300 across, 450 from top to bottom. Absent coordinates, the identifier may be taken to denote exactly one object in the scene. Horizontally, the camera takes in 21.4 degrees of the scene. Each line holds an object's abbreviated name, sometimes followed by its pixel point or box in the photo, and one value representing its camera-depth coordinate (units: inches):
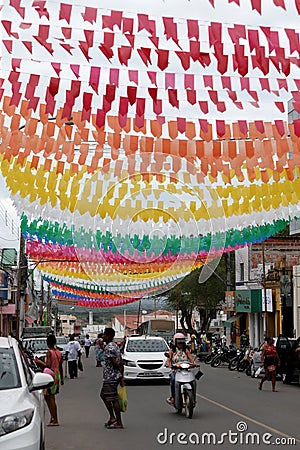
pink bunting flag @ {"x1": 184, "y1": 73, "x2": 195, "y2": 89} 486.9
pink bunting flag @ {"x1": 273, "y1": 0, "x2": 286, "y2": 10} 360.2
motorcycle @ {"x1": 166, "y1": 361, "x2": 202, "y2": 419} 593.3
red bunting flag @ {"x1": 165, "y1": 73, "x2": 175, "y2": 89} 482.3
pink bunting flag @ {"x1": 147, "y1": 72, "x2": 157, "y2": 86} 476.7
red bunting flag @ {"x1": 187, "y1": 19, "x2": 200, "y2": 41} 407.5
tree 2925.7
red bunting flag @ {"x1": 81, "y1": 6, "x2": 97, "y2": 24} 396.8
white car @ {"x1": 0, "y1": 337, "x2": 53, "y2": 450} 279.9
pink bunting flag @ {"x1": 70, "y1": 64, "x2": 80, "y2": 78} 479.5
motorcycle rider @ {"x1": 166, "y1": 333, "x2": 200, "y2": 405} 624.7
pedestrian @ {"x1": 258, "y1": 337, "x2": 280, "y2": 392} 870.4
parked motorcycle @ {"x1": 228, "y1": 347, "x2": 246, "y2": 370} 1469.0
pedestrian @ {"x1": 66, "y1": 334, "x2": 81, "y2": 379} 1165.1
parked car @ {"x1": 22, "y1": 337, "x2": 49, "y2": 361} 1224.6
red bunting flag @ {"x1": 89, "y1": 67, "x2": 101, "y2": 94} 480.7
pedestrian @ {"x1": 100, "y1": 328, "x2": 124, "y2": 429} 527.5
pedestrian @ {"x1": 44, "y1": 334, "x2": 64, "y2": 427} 538.3
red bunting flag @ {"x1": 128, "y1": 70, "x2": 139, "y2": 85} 470.9
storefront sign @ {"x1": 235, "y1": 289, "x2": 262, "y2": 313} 2129.7
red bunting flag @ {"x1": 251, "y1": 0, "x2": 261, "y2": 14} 360.8
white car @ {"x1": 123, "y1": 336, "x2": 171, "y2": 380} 973.2
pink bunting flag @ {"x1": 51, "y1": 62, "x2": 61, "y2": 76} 473.4
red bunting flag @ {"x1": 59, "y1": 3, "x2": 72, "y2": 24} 396.5
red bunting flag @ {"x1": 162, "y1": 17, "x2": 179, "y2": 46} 405.7
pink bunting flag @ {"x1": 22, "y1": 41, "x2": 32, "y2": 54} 431.2
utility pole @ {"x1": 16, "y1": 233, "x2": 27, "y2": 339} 1454.8
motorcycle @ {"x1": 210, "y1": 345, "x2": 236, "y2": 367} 1604.9
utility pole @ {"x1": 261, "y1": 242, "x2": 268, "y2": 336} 1789.4
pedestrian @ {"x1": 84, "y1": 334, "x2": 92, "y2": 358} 2229.1
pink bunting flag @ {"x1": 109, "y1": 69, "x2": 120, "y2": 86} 477.4
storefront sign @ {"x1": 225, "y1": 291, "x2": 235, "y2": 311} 2322.0
